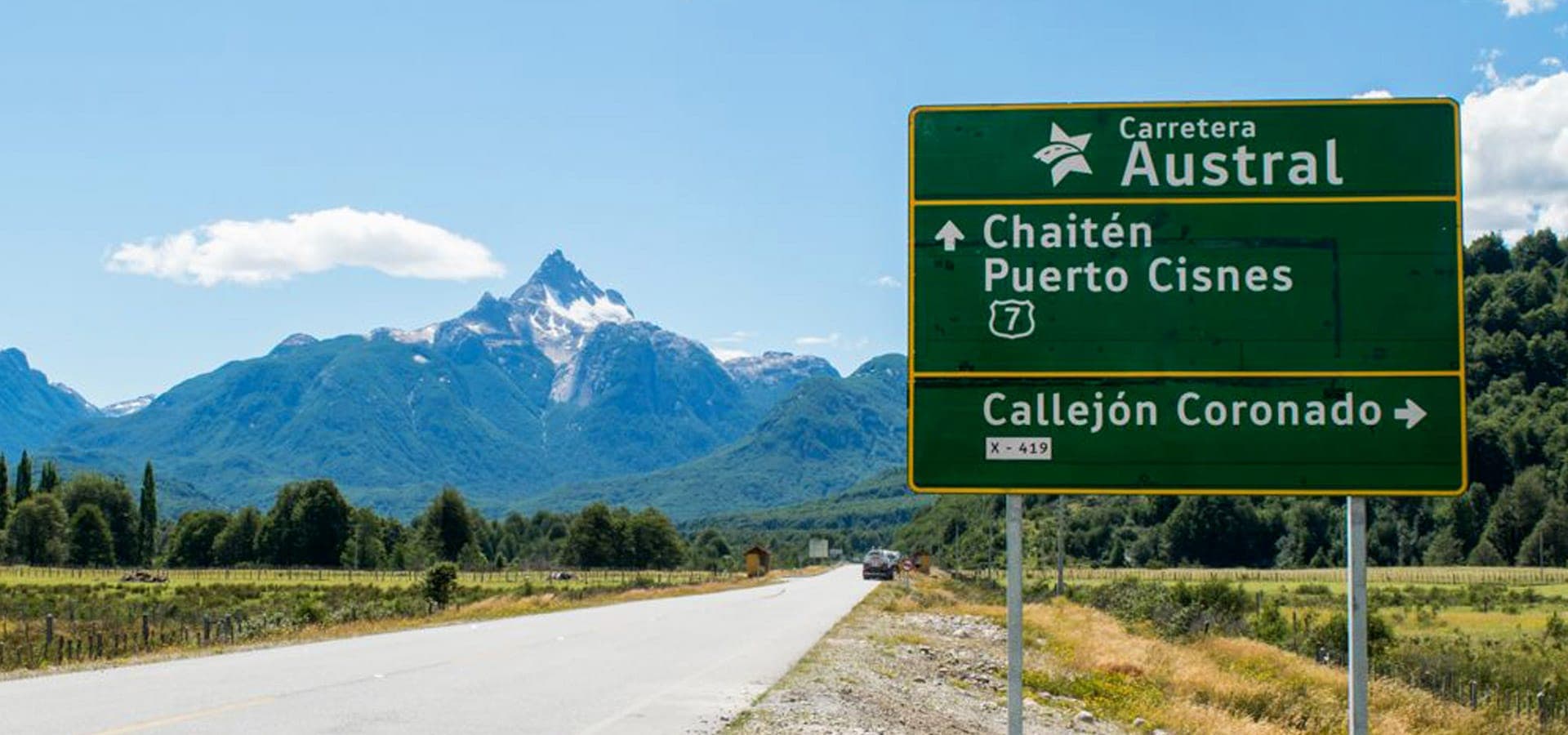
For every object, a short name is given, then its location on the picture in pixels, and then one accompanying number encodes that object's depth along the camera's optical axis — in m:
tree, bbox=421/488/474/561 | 172.75
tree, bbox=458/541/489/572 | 165.00
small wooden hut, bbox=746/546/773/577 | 112.12
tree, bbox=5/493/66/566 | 161.12
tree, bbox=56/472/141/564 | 181.50
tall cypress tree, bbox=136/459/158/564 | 183.88
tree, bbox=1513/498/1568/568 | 150.75
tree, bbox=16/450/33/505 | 188.62
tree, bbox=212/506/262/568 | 175.75
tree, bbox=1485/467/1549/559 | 160.75
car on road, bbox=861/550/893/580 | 96.12
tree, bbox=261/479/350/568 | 170.38
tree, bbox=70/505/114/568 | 163.25
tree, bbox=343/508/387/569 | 166.38
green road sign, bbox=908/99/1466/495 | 8.87
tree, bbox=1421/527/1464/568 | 162.62
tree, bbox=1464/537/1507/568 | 157.88
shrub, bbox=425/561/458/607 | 55.28
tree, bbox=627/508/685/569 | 172.75
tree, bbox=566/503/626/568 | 170.12
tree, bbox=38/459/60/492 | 196.25
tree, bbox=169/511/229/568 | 179.62
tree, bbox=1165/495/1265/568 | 171.50
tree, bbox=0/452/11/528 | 172.00
